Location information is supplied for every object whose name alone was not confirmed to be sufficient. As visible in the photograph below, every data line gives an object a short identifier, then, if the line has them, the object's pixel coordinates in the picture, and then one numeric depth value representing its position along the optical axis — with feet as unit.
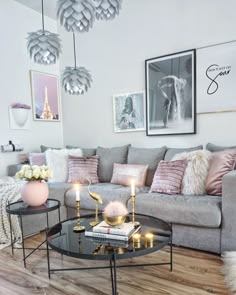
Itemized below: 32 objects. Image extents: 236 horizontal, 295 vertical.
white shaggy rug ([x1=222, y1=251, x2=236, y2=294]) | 5.77
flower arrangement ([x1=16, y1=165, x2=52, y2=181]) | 7.41
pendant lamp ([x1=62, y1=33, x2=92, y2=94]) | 9.31
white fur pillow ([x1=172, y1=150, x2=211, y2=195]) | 8.14
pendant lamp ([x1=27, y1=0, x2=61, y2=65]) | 6.57
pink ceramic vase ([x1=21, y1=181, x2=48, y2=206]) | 7.36
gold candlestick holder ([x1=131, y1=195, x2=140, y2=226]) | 6.18
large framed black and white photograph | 10.36
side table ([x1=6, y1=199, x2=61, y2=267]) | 7.02
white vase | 12.19
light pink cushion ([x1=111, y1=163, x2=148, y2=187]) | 9.89
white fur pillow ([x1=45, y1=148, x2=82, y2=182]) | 11.14
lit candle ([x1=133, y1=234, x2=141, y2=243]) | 5.47
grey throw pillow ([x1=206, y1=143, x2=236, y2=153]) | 8.99
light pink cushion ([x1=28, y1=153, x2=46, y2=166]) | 11.57
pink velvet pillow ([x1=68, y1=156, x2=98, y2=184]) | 10.77
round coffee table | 4.93
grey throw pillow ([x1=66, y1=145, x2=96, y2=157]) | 12.12
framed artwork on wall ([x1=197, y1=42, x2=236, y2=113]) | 9.41
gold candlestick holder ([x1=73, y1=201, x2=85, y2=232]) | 6.24
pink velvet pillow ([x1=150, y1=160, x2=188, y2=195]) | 8.35
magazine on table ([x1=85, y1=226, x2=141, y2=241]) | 5.45
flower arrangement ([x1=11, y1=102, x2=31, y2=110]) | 12.12
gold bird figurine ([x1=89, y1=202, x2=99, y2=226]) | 6.37
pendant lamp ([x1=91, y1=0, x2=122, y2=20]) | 5.61
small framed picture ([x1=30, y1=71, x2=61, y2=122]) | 13.25
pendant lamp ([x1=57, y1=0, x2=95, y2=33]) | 5.13
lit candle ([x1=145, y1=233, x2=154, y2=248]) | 5.26
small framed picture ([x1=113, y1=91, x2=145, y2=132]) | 11.80
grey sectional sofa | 6.89
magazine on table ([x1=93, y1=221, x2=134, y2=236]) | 5.49
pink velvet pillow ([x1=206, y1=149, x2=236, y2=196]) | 7.98
